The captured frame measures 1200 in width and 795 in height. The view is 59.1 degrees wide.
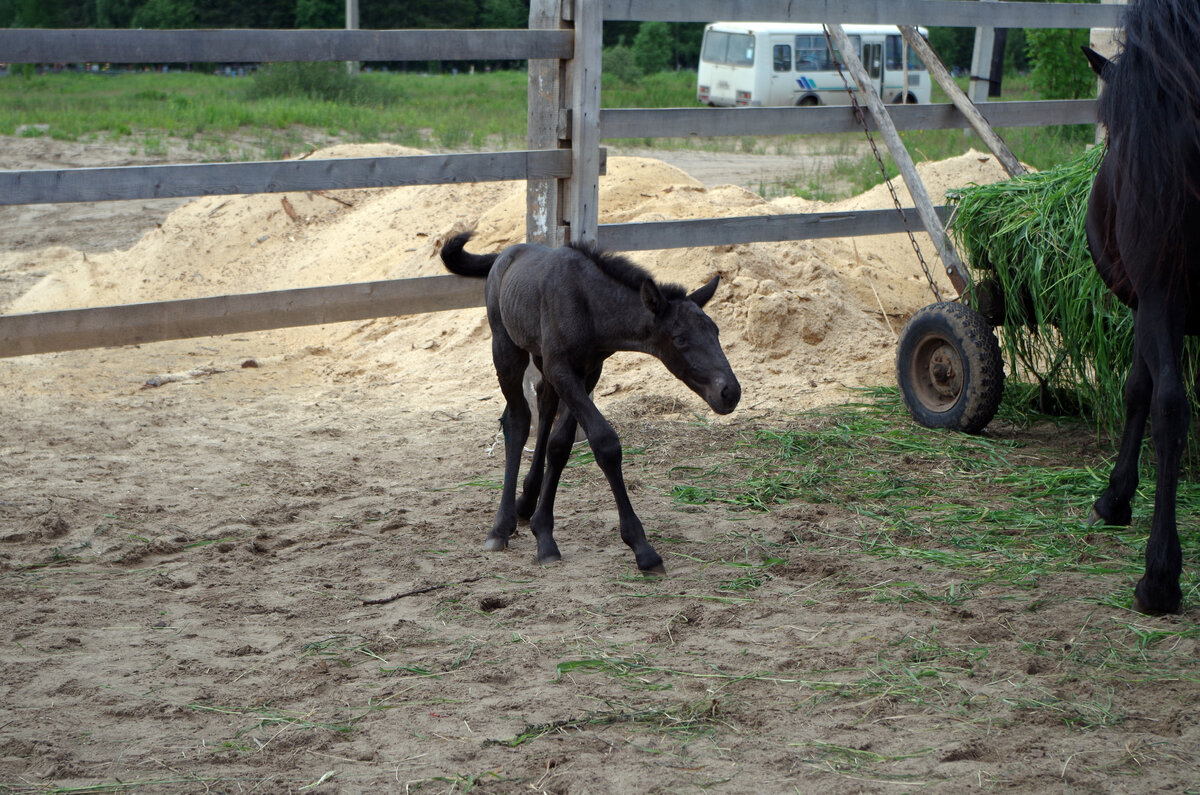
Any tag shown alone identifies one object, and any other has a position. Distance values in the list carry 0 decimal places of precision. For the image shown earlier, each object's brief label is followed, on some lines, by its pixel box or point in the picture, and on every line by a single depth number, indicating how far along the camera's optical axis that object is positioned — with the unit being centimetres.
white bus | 2530
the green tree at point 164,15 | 3562
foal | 395
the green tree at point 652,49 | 3816
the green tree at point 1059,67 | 1684
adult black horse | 344
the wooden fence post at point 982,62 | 996
